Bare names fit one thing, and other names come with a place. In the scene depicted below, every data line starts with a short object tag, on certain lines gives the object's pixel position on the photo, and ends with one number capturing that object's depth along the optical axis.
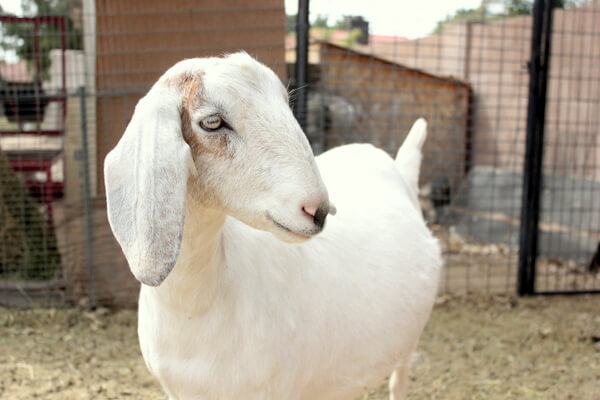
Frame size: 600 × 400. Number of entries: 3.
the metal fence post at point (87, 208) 4.66
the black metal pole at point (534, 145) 5.15
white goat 1.52
